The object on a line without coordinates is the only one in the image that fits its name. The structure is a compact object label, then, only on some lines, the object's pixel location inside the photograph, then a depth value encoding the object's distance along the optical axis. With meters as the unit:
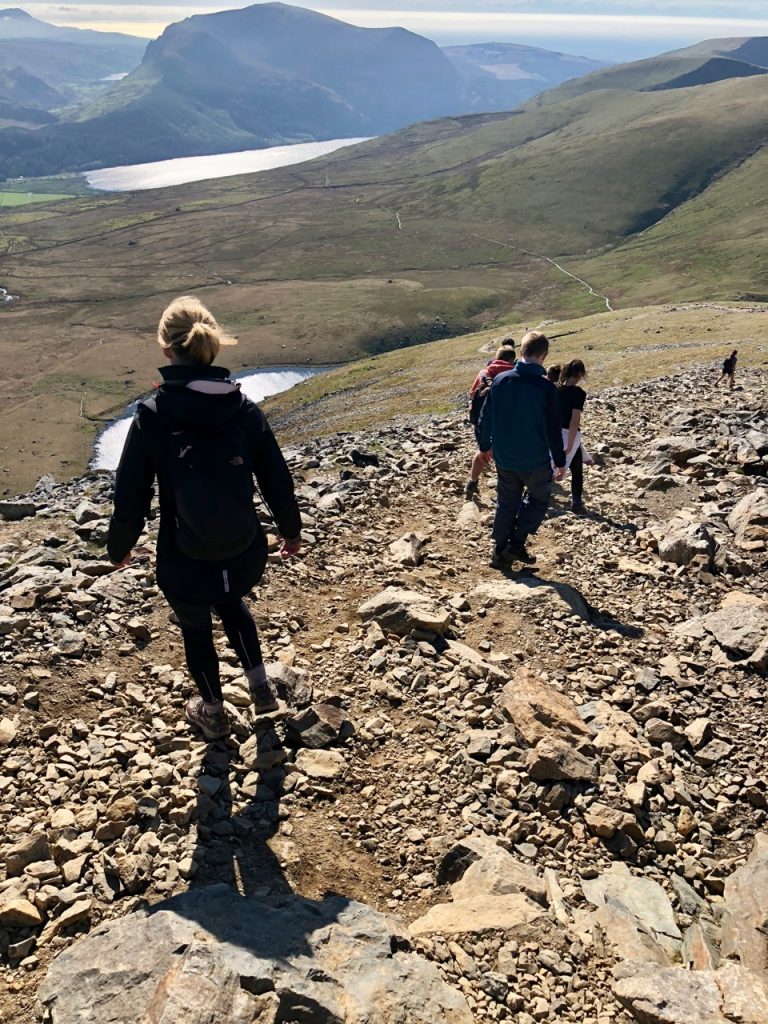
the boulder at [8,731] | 7.30
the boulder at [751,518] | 13.05
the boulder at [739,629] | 9.44
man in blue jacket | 11.37
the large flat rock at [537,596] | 10.87
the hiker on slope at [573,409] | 14.75
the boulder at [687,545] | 12.45
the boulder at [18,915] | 5.45
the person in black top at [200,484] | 6.10
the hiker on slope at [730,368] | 29.77
